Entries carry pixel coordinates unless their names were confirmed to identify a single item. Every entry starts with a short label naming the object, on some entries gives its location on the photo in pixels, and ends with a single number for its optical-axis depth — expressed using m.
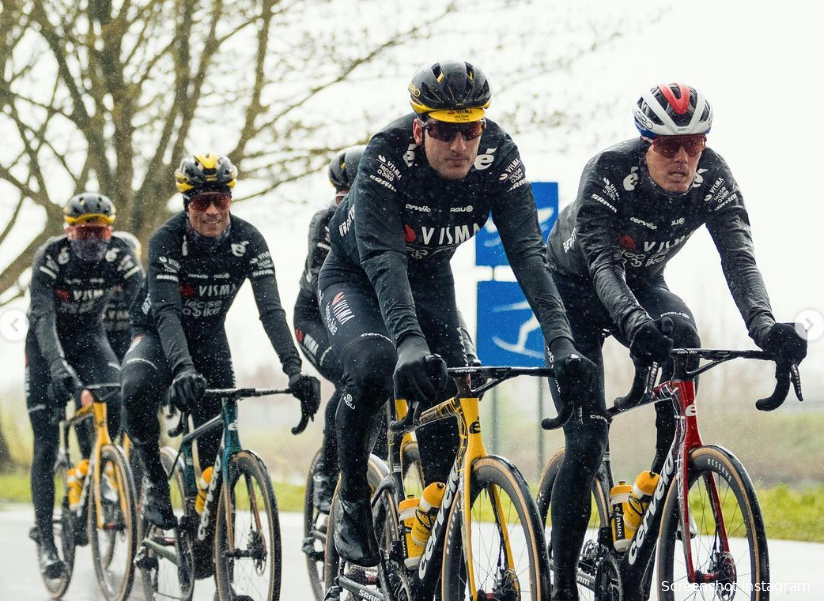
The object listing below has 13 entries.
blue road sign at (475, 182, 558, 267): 19.44
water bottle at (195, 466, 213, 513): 12.92
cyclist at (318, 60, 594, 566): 8.81
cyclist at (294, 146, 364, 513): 13.05
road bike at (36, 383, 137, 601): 14.74
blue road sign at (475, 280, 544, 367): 19.72
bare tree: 28.66
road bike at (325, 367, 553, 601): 8.05
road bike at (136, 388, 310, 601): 11.65
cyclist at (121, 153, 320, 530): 12.87
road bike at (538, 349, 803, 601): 8.66
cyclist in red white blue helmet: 9.87
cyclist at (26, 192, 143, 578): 15.81
